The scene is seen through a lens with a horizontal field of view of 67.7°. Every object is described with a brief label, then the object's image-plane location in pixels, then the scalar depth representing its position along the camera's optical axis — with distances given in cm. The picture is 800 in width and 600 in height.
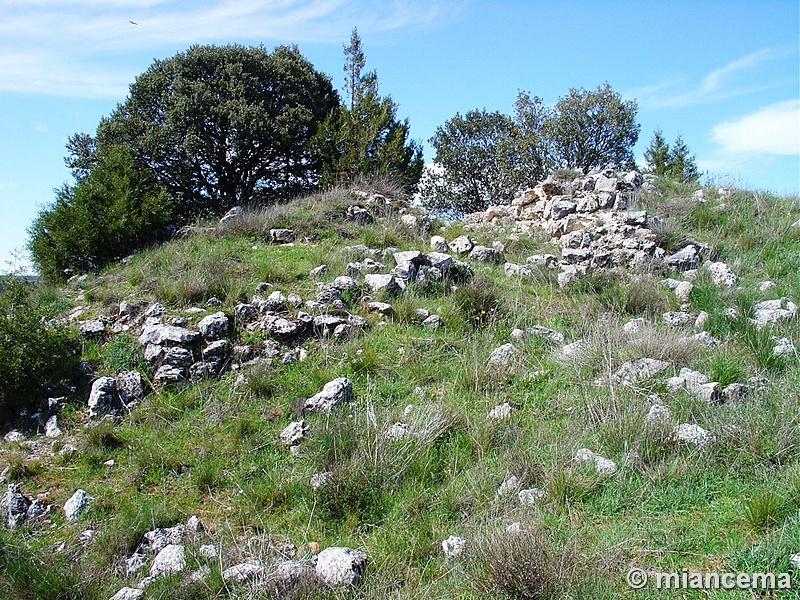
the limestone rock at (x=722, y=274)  745
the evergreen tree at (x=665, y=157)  2089
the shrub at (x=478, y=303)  670
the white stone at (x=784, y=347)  520
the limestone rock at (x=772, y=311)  598
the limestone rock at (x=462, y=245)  927
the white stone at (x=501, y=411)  482
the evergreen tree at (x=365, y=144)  1321
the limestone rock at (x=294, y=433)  479
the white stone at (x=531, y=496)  370
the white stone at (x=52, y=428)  514
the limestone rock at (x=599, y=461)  393
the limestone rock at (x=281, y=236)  902
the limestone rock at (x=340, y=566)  322
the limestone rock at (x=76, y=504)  410
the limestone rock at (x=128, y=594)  321
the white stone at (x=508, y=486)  386
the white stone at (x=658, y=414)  422
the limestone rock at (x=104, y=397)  533
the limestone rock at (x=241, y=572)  322
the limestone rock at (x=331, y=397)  511
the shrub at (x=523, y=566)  290
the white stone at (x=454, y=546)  331
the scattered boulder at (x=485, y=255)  898
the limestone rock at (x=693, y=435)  397
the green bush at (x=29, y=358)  540
